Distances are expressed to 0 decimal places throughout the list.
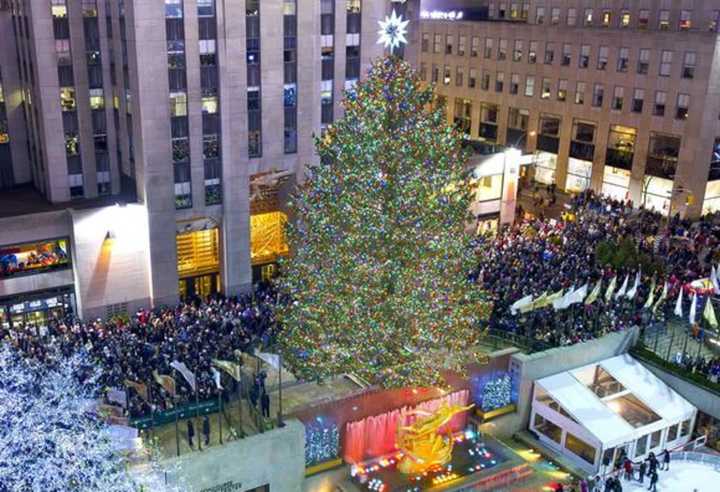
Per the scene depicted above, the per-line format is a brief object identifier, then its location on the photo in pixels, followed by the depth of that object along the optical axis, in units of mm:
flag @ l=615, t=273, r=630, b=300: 31594
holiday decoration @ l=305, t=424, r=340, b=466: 24938
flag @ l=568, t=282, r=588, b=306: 29828
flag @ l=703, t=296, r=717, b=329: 29314
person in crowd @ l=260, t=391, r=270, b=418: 24250
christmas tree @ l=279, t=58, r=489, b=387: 23422
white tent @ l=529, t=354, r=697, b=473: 27484
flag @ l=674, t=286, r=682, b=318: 30272
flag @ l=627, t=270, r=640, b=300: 31247
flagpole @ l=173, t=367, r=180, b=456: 21656
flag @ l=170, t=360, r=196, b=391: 21922
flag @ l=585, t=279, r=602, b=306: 30750
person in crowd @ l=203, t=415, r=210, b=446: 22859
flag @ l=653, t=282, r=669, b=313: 31859
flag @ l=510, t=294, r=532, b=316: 29266
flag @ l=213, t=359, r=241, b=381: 22844
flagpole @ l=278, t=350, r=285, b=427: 23417
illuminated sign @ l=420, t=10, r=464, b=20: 74375
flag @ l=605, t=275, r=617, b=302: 31119
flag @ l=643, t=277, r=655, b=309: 30973
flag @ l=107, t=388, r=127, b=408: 21656
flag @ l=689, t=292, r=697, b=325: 30319
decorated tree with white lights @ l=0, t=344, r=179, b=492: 18375
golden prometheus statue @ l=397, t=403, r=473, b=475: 25703
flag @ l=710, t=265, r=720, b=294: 31059
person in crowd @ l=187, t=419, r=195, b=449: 22422
